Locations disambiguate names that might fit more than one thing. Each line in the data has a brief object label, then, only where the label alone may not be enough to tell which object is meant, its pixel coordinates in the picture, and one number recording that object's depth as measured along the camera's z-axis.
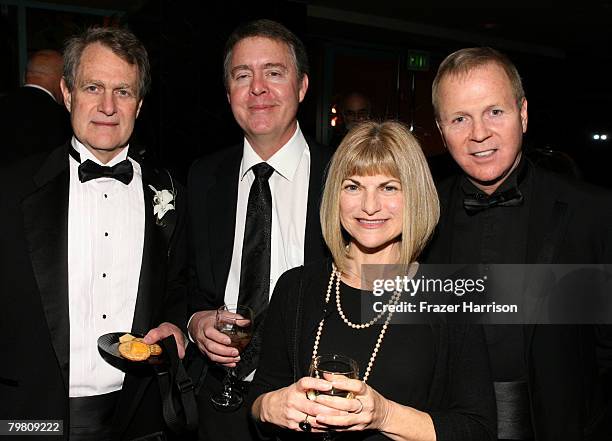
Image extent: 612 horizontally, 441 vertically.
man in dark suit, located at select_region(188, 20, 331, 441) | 2.41
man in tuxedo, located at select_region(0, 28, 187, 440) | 2.11
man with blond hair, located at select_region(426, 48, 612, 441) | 2.06
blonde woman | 1.66
